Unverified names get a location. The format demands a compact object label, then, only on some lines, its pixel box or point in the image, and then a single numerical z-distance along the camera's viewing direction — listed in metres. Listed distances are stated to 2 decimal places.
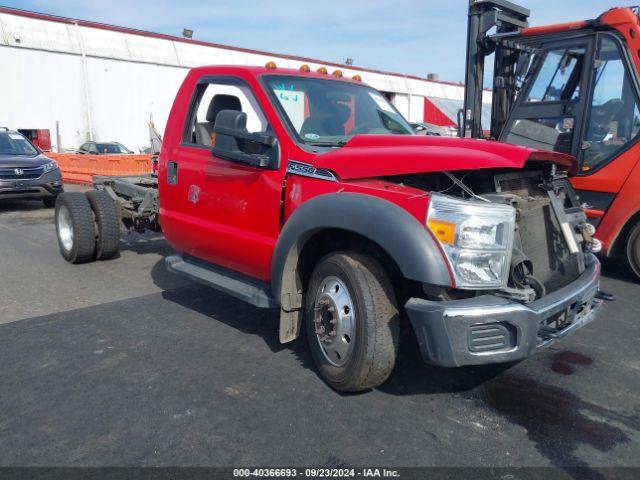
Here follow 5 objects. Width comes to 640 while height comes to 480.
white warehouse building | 25.50
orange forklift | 5.84
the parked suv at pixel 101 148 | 23.90
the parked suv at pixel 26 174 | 10.70
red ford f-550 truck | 2.90
